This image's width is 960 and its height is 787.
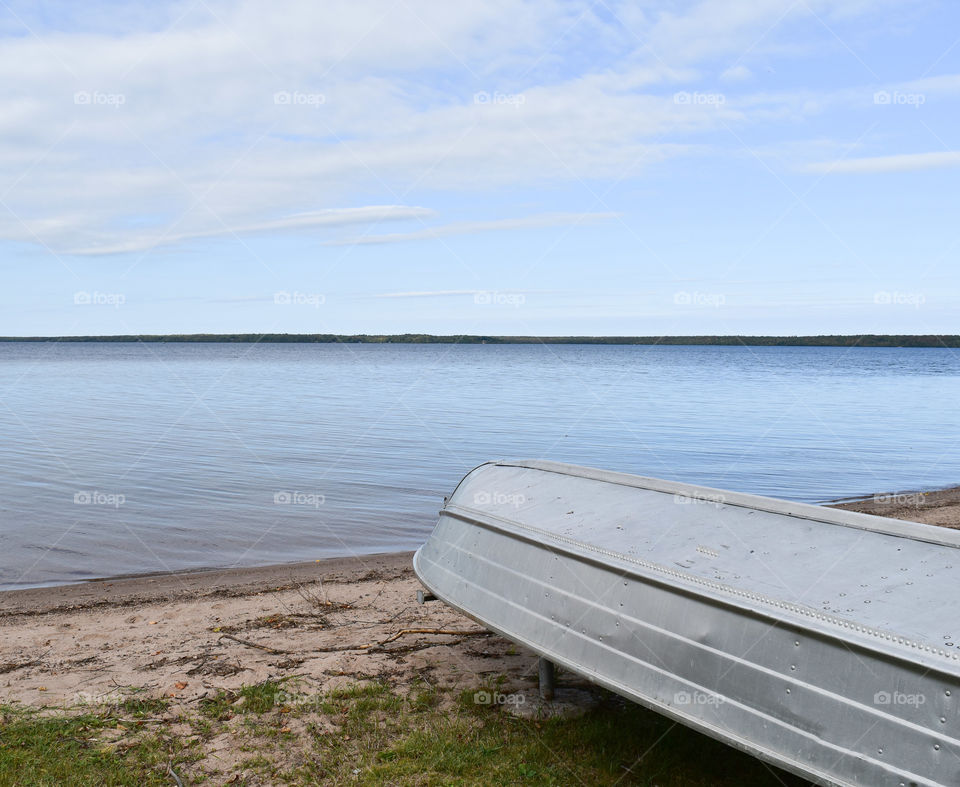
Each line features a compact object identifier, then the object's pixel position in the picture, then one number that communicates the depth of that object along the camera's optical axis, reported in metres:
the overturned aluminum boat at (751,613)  2.54
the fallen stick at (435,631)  5.83
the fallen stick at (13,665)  5.43
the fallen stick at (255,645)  5.56
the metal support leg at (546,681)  4.53
